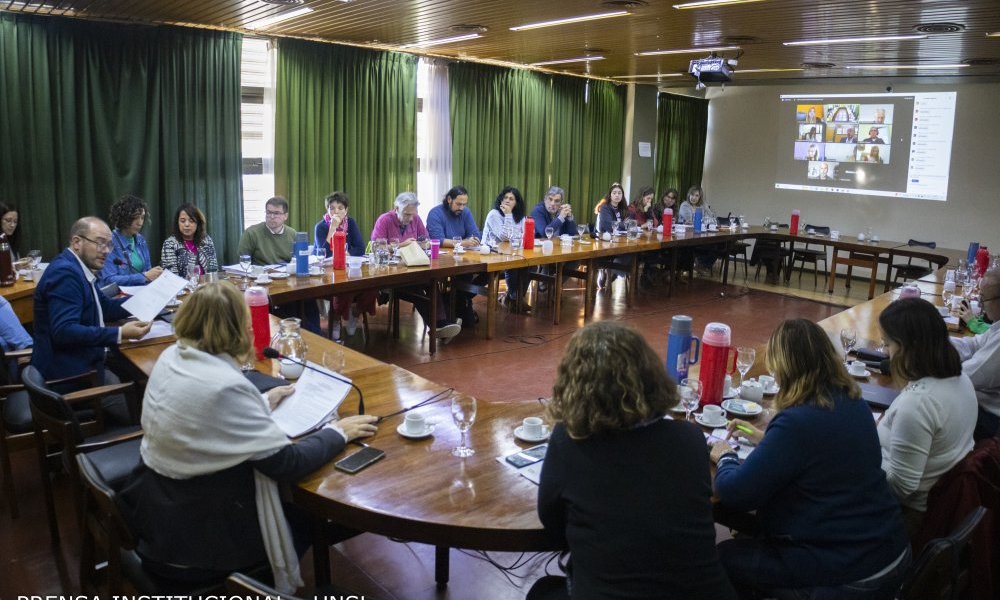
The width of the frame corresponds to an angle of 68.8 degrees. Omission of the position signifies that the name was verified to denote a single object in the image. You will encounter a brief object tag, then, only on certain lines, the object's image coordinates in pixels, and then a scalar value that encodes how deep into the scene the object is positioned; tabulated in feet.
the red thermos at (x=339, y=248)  16.39
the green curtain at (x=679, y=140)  36.22
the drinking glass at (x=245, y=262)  15.56
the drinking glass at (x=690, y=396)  8.00
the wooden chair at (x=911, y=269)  26.70
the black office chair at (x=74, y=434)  7.68
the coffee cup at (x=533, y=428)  7.47
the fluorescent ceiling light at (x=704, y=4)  14.96
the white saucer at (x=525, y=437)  7.43
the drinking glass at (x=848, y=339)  10.58
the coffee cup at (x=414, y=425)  7.40
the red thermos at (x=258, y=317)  9.92
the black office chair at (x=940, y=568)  5.46
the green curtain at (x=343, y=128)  22.62
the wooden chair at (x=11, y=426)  9.44
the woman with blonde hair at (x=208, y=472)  6.00
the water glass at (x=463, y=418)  7.09
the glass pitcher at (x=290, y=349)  8.91
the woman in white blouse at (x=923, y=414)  6.84
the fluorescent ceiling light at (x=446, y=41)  20.98
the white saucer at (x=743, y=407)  8.36
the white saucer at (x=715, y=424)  7.90
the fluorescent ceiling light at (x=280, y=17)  17.16
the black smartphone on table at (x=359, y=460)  6.69
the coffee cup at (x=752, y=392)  8.81
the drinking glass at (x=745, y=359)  9.15
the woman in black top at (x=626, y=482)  4.88
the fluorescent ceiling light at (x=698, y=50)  22.13
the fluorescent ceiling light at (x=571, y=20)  16.74
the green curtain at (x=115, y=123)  17.56
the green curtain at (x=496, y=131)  27.73
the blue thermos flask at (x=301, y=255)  15.43
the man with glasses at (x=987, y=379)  9.30
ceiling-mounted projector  21.03
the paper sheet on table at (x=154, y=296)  11.14
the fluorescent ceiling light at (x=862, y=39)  18.64
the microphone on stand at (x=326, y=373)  7.91
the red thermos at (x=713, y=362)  8.58
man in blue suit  10.14
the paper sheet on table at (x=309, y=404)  7.45
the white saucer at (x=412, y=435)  7.36
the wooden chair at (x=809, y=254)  29.37
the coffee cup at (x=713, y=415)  7.95
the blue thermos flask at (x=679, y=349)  8.83
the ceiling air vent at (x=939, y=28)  16.80
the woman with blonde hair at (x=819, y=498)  5.86
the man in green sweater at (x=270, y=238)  17.37
